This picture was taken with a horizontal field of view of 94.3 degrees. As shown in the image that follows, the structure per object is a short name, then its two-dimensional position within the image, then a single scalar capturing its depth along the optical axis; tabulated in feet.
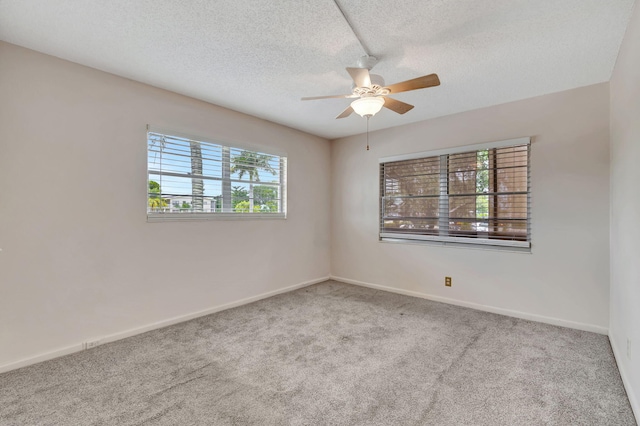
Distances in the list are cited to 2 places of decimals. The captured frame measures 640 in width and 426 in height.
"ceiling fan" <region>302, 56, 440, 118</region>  6.56
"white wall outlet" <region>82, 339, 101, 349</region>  8.41
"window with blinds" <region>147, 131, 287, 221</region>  10.15
